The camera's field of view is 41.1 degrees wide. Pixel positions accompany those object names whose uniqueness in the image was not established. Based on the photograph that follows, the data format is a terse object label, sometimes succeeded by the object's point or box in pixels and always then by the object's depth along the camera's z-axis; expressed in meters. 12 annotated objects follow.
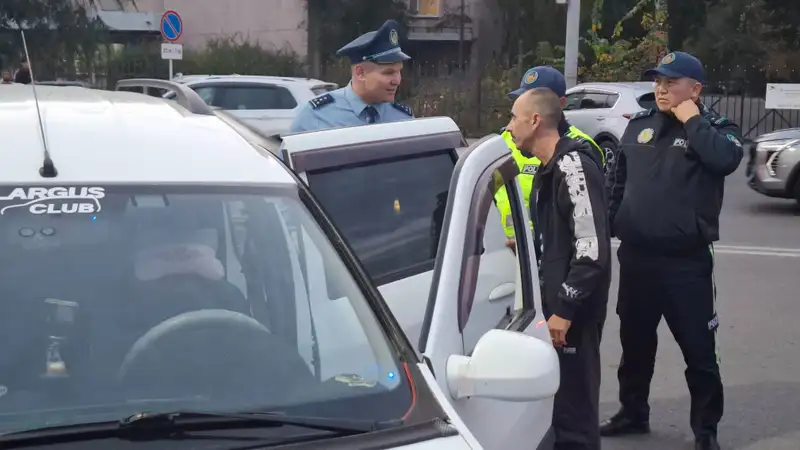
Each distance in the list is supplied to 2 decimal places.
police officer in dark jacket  4.83
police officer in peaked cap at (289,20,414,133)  4.61
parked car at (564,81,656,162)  18.12
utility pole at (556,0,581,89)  20.14
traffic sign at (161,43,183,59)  19.34
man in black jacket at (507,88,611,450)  3.86
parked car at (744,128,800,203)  13.13
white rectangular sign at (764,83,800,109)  22.72
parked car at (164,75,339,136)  17.14
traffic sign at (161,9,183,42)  20.50
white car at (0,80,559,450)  2.19
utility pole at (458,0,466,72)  41.89
